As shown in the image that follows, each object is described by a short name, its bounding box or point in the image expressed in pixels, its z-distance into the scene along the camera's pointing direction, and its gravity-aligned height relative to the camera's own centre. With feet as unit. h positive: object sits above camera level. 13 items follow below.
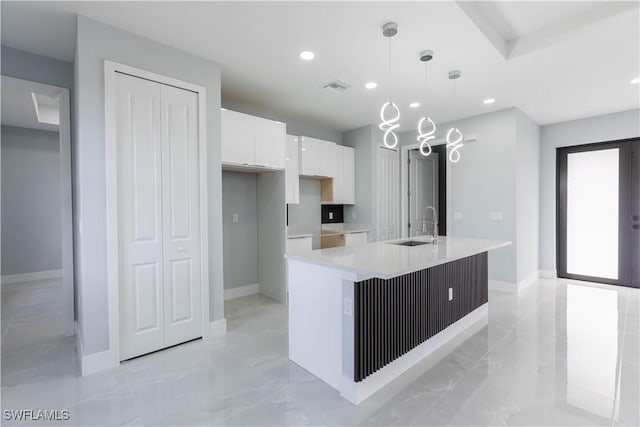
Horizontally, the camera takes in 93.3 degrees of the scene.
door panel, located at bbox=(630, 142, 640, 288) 15.15 -0.47
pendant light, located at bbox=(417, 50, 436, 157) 9.15 +4.69
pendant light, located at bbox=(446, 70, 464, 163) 10.59 +3.21
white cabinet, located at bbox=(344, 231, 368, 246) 16.04 -1.52
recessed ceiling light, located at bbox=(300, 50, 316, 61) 9.15 +4.79
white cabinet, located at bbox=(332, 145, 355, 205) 16.81 +1.86
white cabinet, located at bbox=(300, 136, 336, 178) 14.96 +2.73
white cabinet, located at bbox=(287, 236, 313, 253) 13.66 -1.54
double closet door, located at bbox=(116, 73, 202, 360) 8.19 -0.10
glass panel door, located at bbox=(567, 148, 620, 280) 15.89 -0.35
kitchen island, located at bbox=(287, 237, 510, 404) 6.46 -2.49
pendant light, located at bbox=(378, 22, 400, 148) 7.75 +4.66
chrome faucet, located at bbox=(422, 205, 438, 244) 10.42 -0.94
